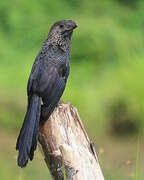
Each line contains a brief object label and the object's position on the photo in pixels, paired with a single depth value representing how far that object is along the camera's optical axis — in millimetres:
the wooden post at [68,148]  6770
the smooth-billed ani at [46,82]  7161
